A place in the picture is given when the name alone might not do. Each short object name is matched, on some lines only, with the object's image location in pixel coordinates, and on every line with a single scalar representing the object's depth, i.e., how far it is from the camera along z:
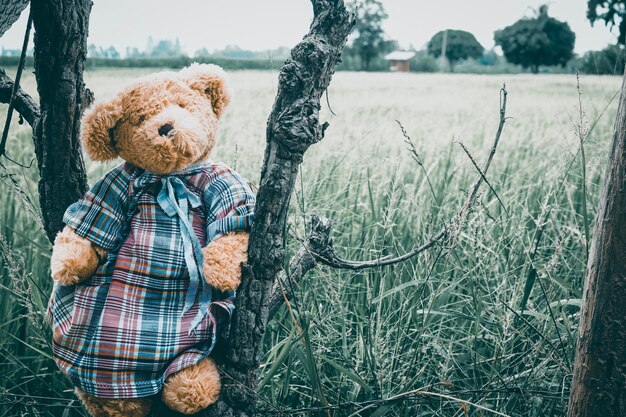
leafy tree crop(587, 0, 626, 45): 1.85
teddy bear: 0.88
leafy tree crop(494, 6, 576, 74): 21.31
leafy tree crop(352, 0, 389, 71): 27.19
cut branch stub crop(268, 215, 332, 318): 0.93
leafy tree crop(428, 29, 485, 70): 19.34
